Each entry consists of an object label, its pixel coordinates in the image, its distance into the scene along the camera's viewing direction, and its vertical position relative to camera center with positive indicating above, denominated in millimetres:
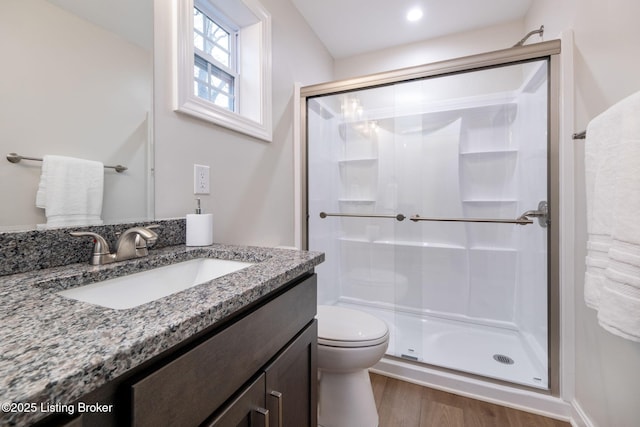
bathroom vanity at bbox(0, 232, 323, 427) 290 -185
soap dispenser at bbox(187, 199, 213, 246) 1033 -64
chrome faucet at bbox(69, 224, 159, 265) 746 -95
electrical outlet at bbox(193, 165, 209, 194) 1153 +139
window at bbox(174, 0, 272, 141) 1381 +814
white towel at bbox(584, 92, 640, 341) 709 -31
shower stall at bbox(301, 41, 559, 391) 1705 +47
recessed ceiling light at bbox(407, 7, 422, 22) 1963 +1423
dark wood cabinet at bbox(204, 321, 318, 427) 538 -419
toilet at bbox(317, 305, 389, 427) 1178 -678
